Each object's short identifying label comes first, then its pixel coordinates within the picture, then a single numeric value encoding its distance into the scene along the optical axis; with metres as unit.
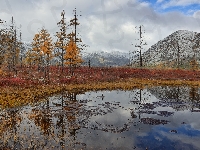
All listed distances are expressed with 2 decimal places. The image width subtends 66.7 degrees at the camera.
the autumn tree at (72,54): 32.17
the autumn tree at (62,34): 35.28
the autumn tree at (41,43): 35.08
